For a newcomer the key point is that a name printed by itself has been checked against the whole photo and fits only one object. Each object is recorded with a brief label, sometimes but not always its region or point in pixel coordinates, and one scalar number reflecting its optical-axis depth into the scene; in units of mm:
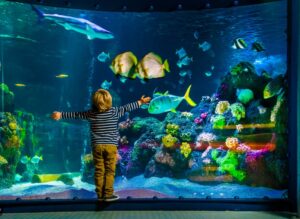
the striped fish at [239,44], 5738
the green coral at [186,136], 6000
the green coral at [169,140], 6016
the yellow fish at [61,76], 6191
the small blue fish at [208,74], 5906
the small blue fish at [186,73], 5945
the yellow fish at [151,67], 5820
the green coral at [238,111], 5777
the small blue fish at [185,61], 5906
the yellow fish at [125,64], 5801
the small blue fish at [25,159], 6264
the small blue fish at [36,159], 6284
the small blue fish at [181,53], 5895
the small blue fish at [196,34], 5867
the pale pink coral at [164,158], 5992
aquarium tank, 5711
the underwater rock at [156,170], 5973
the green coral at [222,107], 5832
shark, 5871
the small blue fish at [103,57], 5961
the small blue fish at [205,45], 5863
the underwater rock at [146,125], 6069
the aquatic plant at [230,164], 5742
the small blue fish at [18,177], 6112
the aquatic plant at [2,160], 6018
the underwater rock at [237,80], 5801
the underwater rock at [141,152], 6090
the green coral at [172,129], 5996
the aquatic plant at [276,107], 5590
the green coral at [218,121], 5887
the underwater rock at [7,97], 5914
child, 5055
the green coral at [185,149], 5961
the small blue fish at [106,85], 6070
